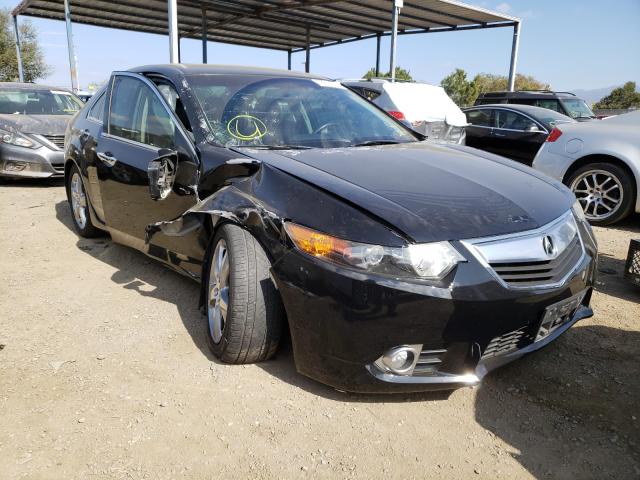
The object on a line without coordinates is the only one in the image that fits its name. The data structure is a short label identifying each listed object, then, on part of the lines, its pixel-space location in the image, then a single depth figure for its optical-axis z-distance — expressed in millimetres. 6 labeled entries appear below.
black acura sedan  1973
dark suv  10867
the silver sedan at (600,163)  5637
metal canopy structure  17422
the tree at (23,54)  33406
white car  7824
